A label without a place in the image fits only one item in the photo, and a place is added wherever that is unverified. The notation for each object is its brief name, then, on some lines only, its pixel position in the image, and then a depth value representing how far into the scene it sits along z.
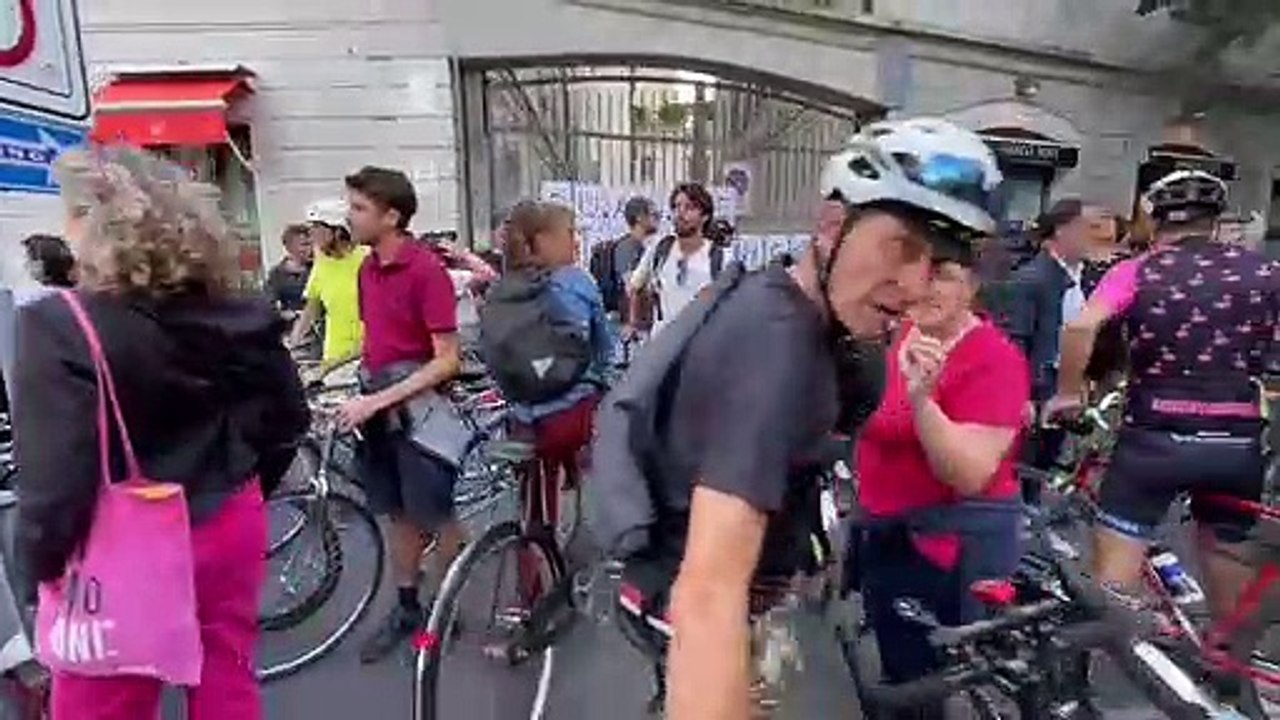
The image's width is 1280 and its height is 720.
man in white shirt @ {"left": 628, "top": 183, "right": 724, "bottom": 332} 6.77
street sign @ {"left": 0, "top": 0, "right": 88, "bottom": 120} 2.86
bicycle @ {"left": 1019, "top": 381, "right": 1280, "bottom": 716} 2.87
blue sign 2.91
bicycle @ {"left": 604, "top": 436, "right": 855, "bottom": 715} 1.86
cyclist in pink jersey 3.51
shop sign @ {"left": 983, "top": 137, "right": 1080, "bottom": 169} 14.43
